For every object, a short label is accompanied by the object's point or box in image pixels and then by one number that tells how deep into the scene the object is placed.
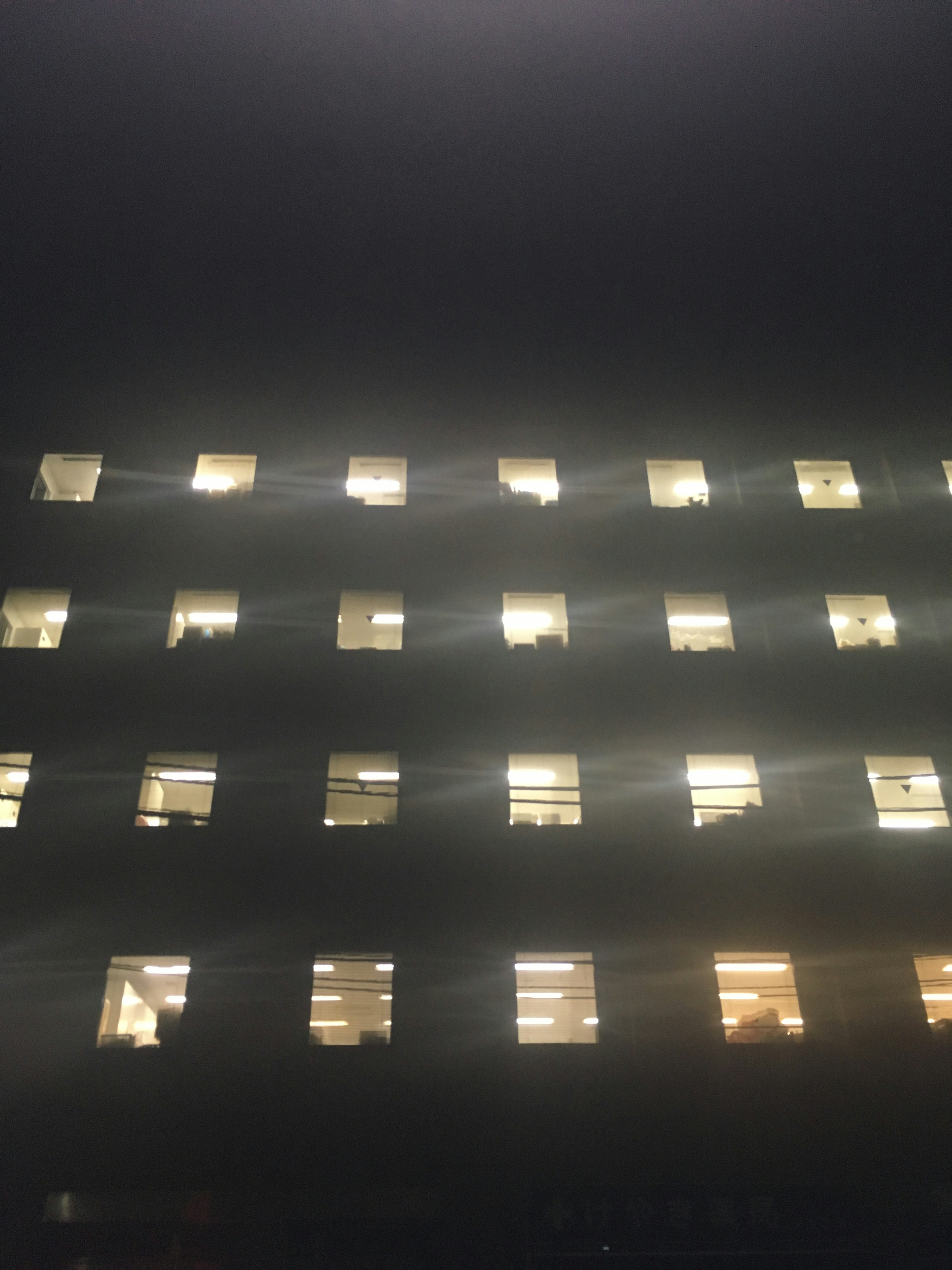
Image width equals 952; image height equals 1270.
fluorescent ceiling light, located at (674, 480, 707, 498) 20.88
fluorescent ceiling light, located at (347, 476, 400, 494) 20.36
